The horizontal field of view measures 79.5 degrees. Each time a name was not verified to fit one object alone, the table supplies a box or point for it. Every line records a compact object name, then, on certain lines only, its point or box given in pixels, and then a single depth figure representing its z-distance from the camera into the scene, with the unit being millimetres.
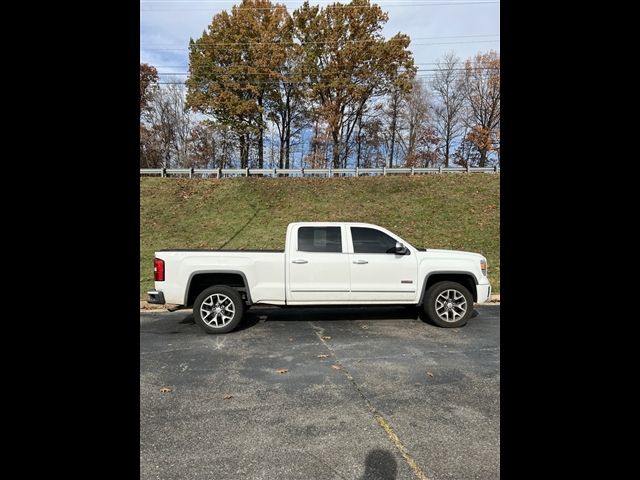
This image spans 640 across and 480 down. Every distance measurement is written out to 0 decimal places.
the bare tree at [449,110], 38844
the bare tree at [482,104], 33906
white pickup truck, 6363
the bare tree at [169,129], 37250
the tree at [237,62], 29031
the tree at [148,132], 35294
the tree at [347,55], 29156
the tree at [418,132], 37625
